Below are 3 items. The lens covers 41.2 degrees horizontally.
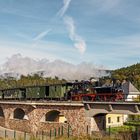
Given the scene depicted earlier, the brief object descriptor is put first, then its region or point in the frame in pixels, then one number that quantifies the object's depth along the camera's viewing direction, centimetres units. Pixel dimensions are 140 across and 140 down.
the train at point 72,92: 2407
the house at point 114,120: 3257
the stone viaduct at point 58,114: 2185
